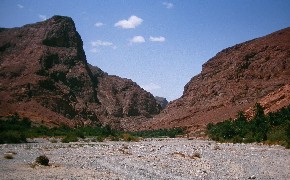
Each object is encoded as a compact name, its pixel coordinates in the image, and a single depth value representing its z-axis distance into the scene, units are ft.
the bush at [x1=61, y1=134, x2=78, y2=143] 133.18
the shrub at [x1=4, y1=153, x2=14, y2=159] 65.11
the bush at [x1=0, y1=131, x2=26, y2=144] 115.96
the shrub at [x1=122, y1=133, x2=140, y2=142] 178.52
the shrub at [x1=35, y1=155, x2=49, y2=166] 55.16
